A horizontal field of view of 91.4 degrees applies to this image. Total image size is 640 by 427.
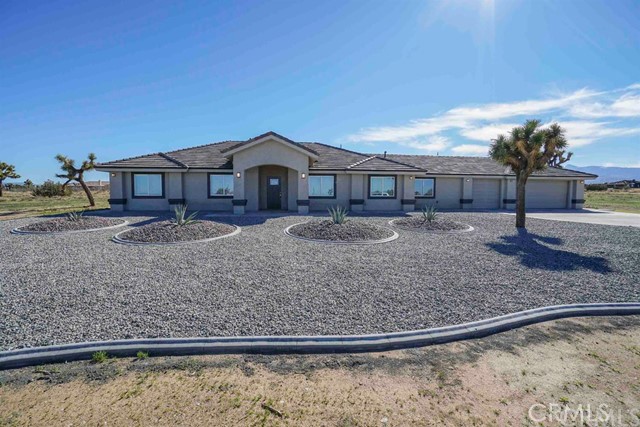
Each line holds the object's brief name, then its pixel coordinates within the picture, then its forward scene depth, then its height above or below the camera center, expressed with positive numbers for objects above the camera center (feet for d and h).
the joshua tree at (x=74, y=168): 82.99 +7.26
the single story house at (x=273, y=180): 65.72 +3.59
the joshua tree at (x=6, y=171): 123.44 +9.64
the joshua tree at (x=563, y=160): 148.95 +17.84
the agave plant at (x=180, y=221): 41.68 -3.43
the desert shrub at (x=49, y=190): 121.29 +2.04
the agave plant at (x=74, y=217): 47.11 -3.35
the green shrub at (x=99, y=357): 13.33 -6.94
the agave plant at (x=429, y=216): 50.06 -3.20
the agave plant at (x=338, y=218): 43.68 -3.12
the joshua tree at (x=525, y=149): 48.83 +7.53
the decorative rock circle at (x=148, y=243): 35.45 -5.40
